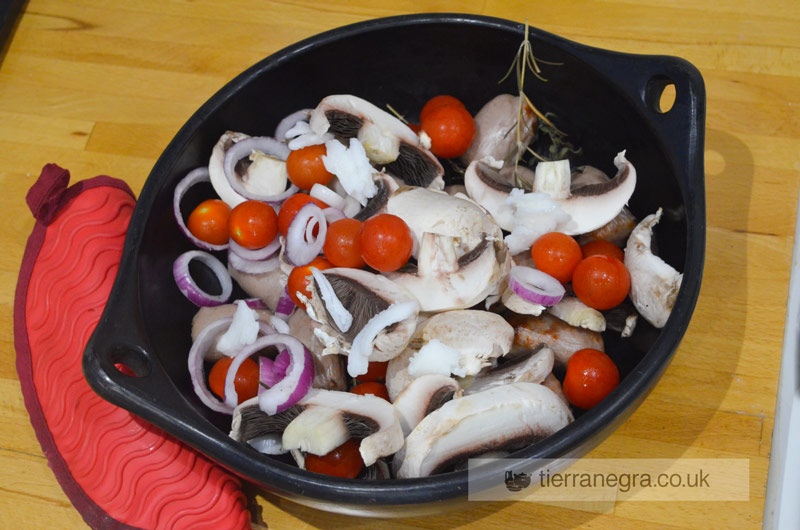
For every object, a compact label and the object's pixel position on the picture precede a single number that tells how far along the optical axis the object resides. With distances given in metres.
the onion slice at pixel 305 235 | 0.77
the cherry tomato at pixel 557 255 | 0.76
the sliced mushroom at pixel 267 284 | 0.80
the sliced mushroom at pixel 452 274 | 0.75
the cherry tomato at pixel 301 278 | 0.76
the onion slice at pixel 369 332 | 0.73
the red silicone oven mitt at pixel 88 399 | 0.77
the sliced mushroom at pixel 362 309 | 0.73
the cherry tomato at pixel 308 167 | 0.80
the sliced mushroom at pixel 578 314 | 0.76
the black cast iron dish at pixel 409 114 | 0.69
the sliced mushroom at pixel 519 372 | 0.74
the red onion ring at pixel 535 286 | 0.75
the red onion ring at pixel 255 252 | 0.80
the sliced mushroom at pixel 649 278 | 0.74
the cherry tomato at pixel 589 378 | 0.74
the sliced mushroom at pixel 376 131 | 0.80
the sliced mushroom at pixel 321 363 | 0.76
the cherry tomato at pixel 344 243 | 0.76
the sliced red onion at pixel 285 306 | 0.79
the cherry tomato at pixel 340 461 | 0.73
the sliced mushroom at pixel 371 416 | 0.70
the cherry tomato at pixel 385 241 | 0.74
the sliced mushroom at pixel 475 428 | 0.71
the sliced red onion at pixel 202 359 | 0.76
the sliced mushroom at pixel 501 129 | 0.82
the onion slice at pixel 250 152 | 0.81
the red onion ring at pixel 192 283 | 0.79
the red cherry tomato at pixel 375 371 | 0.76
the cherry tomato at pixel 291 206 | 0.79
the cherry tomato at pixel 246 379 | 0.76
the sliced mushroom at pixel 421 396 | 0.73
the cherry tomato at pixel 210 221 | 0.80
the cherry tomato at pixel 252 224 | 0.79
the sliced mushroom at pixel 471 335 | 0.73
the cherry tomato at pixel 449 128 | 0.82
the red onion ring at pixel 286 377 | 0.72
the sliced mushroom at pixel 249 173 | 0.81
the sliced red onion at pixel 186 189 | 0.79
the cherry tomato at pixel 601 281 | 0.75
